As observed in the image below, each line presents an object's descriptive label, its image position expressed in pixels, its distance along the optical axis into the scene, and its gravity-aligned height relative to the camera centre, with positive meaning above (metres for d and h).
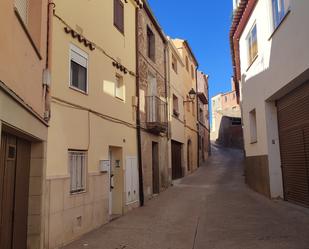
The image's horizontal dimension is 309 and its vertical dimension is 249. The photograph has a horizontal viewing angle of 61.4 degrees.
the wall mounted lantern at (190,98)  16.40 +3.86
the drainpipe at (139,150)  9.01 +0.35
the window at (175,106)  13.99 +2.89
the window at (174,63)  14.39 +5.33
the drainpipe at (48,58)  5.00 +2.03
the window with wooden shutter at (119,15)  8.18 +4.63
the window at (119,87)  8.30 +2.34
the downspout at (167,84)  12.19 +3.60
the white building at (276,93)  6.35 +1.82
